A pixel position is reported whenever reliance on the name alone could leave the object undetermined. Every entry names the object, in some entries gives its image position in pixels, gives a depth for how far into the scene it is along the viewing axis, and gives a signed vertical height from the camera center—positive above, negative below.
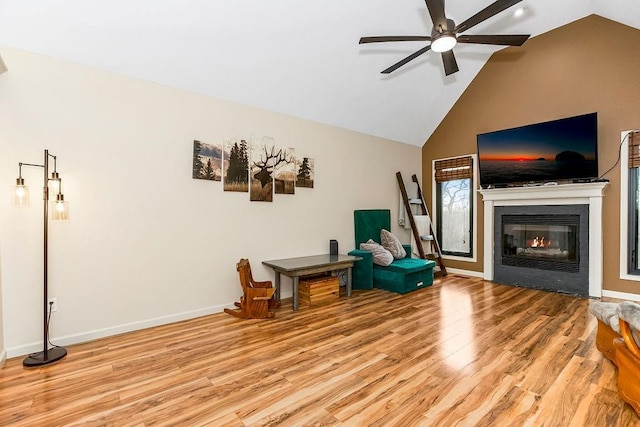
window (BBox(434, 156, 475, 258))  5.71 +0.22
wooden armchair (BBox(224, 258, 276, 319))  3.41 -0.97
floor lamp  2.41 -0.08
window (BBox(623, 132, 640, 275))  4.05 +0.06
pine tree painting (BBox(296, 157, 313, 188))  4.40 +0.63
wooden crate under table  3.89 -0.99
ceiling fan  2.55 +1.74
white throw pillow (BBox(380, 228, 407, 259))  5.03 -0.50
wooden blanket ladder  5.68 -0.39
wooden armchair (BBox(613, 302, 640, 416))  1.75 -0.85
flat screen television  4.20 +0.97
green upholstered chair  4.48 -0.87
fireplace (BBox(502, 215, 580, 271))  4.50 -0.41
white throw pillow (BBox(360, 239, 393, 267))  4.66 -0.59
